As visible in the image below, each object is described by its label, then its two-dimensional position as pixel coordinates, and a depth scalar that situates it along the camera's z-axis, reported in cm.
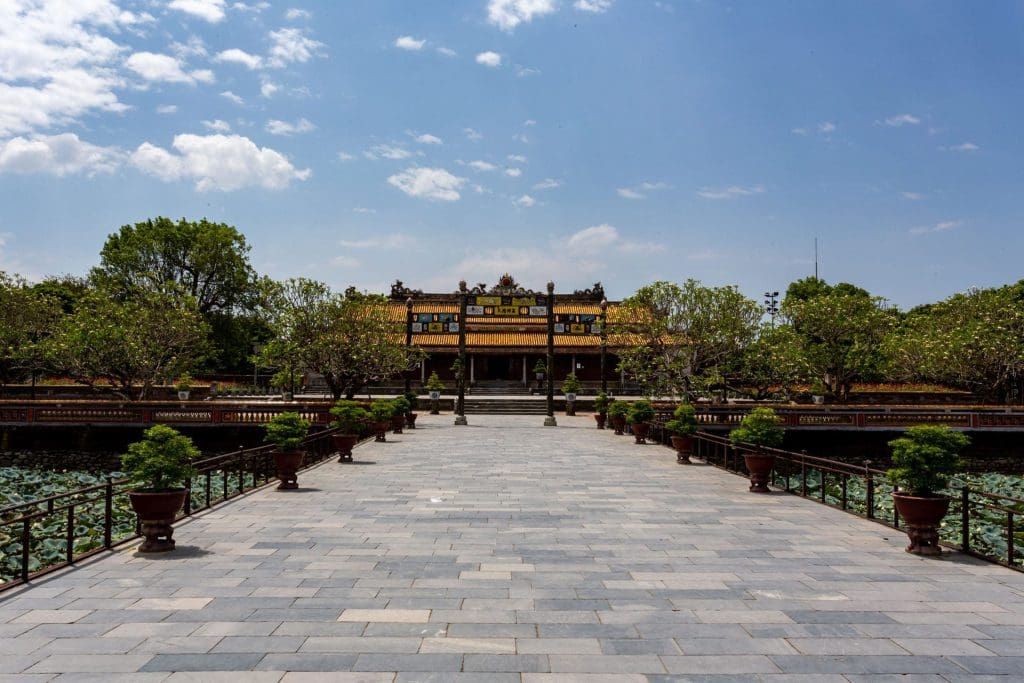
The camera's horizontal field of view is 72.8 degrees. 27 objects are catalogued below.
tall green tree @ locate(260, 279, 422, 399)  3650
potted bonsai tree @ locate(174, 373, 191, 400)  4244
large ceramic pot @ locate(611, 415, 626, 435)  2958
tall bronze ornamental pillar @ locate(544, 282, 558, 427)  3359
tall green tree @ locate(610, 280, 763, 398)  3656
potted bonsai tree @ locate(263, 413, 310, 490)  1454
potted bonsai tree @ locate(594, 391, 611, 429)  3284
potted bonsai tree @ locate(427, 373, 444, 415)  4378
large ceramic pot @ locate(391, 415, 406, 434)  2915
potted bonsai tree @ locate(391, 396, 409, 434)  2917
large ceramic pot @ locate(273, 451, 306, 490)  1451
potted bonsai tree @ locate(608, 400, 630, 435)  2966
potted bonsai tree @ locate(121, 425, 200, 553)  906
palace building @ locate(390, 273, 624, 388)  5412
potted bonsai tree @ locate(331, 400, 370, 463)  1931
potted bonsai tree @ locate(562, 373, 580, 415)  4284
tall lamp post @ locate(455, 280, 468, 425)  3499
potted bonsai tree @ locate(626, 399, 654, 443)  2588
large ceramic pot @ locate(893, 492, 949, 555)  912
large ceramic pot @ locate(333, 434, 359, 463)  1925
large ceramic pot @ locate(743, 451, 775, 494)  1448
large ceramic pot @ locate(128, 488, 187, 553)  905
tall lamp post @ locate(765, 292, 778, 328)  6015
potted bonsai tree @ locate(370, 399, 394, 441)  2585
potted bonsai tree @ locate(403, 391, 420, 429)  3209
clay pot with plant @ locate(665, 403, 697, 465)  1978
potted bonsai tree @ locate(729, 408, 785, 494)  1455
